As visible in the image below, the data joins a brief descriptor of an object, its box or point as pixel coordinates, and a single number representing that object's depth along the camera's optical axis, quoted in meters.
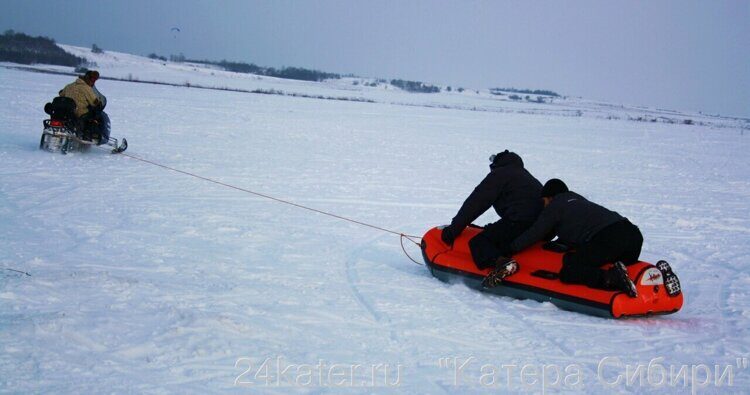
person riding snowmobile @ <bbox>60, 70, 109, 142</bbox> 11.88
